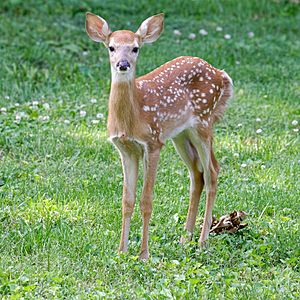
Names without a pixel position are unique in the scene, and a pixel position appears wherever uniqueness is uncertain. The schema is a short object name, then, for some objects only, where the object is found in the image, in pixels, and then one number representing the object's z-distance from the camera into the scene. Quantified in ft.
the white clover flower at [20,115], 57.06
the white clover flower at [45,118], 57.98
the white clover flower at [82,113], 59.16
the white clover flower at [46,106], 60.13
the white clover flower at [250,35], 80.42
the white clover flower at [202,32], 80.07
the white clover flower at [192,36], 78.89
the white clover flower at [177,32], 79.81
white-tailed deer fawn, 39.32
